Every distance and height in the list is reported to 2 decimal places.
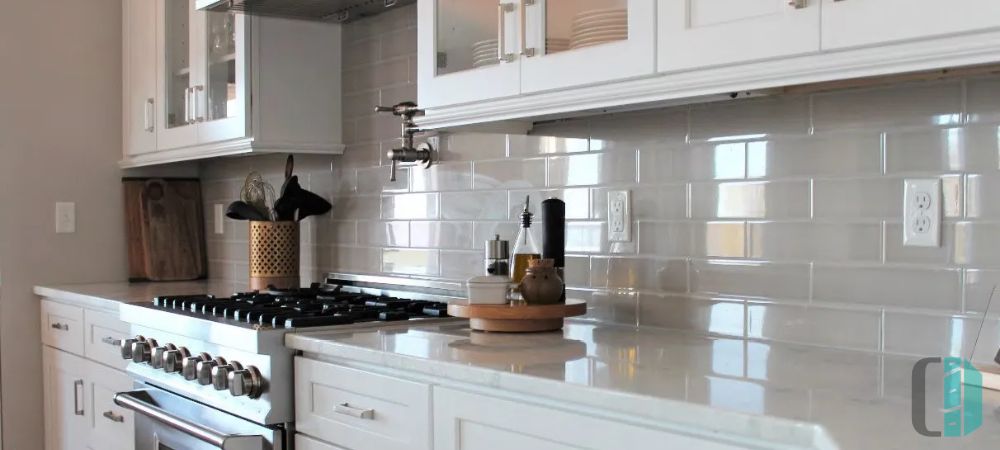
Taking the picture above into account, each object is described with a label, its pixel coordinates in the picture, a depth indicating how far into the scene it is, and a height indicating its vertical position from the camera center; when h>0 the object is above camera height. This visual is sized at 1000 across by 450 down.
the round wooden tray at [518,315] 2.06 -0.21
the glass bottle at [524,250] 2.22 -0.08
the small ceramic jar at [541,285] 2.11 -0.15
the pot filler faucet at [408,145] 2.81 +0.20
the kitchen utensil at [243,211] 3.20 +0.02
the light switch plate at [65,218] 3.80 -0.01
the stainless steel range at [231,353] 2.12 -0.33
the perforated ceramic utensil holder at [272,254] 3.18 -0.12
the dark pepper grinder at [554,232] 2.22 -0.04
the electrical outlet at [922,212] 1.69 +0.00
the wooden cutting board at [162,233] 3.92 -0.07
